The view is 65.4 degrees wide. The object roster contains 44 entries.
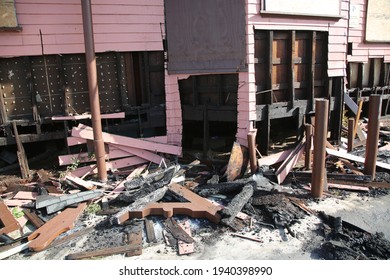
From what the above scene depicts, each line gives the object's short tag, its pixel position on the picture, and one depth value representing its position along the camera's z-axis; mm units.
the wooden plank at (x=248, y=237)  4879
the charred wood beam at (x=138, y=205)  5281
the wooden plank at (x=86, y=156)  7530
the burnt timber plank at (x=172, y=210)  5348
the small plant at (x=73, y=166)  7315
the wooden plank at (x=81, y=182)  6676
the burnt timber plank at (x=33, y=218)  5433
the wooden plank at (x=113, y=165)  7371
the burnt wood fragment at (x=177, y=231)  4898
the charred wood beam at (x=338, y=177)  6574
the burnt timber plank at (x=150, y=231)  4933
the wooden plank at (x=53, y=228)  4805
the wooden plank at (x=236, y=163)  6930
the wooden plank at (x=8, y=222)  5207
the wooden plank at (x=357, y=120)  8992
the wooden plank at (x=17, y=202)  6062
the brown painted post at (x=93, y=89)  6516
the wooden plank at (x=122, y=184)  6445
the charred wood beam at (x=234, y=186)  6238
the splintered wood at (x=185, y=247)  4602
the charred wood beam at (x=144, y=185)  6040
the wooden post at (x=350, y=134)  7907
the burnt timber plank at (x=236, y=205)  5256
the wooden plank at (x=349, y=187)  6418
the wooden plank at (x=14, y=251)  4611
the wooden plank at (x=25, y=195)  6316
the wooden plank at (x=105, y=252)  4551
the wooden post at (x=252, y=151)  6984
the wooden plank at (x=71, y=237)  4949
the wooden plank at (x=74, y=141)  7532
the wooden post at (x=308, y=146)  6961
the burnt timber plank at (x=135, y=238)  4625
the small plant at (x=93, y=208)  5828
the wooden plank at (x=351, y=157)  7082
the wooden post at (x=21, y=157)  7219
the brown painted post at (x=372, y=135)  6262
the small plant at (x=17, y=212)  5691
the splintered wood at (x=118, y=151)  7484
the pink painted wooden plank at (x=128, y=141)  7484
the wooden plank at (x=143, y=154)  7855
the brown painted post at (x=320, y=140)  5629
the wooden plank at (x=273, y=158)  7267
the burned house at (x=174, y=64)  7219
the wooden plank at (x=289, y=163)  6750
